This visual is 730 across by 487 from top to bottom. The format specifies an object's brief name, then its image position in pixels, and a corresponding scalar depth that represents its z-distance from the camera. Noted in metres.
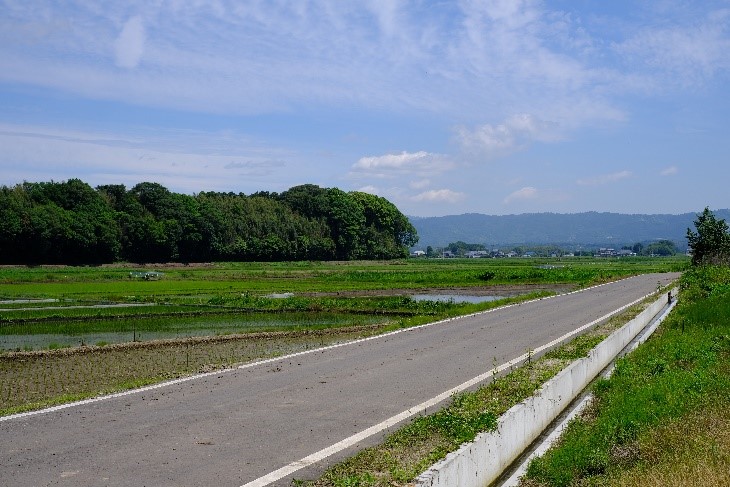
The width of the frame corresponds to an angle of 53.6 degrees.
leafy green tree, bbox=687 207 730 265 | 59.51
